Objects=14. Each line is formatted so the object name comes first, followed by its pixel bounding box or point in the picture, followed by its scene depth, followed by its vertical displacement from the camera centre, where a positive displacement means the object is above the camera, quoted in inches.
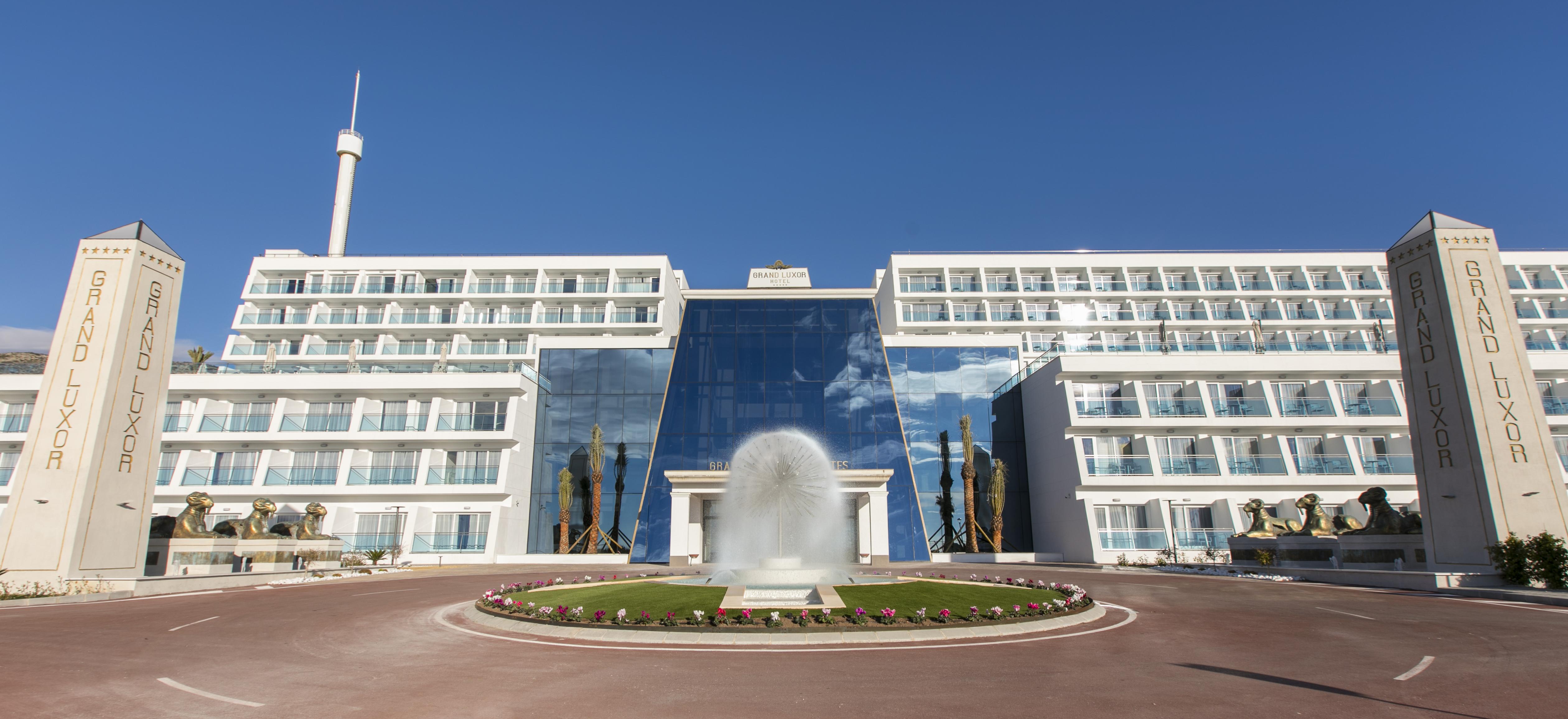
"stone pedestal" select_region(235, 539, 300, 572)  1282.0 -35.4
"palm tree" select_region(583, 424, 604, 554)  1871.3 +156.4
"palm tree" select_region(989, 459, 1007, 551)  1800.0 +75.9
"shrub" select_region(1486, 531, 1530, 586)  866.1 -33.9
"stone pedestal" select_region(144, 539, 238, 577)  1177.4 -36.9
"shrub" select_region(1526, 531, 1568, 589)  836.0 -33.7
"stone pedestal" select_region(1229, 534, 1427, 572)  1117.7 -32.5
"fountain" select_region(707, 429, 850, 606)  842.8 +14.8
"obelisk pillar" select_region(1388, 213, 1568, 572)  960.9 +158.7
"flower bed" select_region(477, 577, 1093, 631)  587.2 -63.9
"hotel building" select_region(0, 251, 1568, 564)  1738.4 +236.6
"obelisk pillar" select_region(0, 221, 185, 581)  914.1 +131.8
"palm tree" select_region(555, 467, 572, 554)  1852.9 +53.4
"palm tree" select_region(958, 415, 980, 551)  1812.3 +120.2
